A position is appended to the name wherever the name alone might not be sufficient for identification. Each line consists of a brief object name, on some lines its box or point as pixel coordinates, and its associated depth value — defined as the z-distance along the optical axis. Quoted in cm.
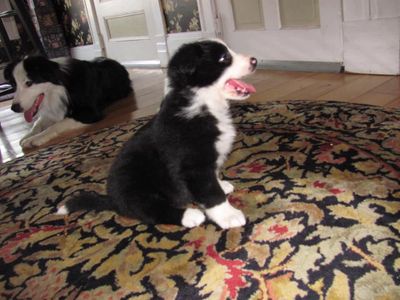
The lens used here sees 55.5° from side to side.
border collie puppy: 109
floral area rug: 90
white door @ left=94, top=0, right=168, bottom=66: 383
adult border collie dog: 236
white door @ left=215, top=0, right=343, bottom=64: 253
